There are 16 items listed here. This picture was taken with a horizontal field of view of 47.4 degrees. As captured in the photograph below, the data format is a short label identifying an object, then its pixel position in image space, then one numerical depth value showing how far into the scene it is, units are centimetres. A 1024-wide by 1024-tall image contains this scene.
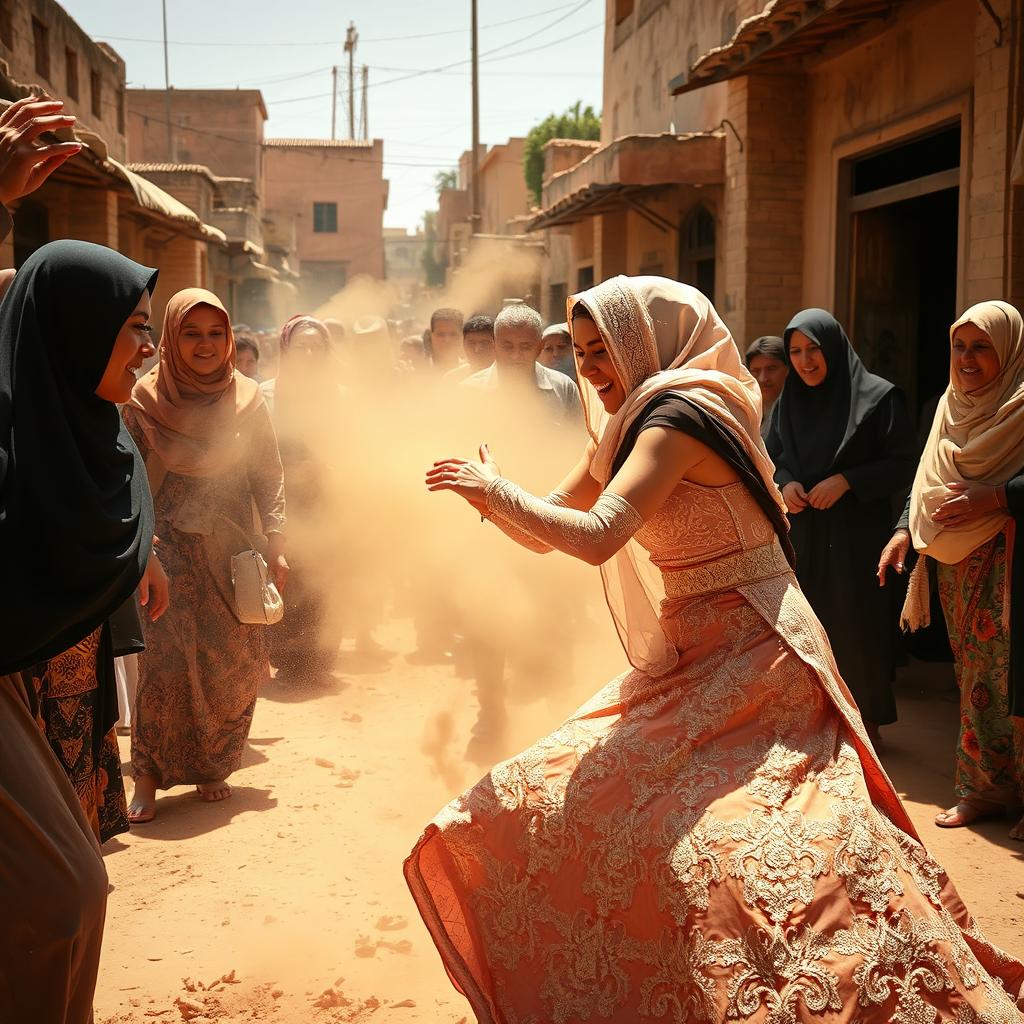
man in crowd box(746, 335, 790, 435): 626
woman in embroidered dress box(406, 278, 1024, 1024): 245
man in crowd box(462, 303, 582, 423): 616
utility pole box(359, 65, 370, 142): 5972
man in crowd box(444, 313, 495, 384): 803
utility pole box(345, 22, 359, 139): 5800
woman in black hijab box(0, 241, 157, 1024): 215
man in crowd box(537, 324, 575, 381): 852
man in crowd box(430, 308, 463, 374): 940
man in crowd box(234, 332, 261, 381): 940
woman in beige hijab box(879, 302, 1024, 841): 464
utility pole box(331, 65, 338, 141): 6056
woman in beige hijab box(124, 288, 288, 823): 493
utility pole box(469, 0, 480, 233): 2603
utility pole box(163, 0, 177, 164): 3950
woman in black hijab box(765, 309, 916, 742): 553
